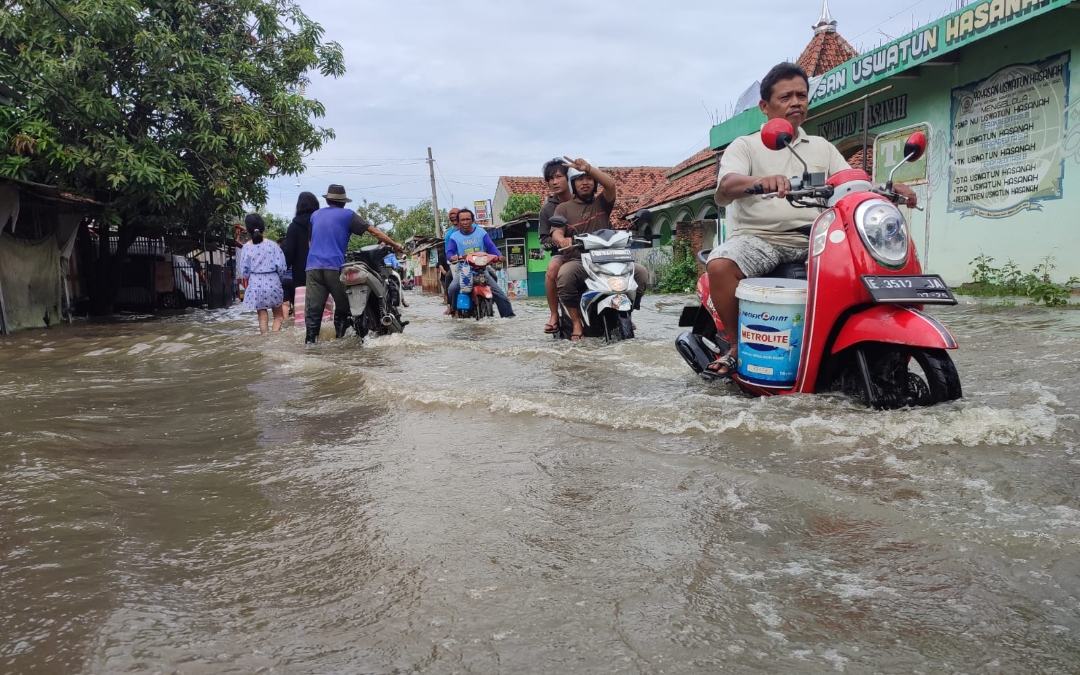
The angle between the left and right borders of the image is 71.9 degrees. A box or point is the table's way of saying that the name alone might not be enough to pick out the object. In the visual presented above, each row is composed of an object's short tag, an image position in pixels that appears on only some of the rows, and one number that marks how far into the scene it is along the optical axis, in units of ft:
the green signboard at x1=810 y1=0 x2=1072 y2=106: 26.48
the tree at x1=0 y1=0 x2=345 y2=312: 38.14
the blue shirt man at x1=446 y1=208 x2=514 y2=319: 32.38
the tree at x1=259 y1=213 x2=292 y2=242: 137.51
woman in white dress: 31.35
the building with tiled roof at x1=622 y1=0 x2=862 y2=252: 55.16
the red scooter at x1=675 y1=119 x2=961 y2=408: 9.88
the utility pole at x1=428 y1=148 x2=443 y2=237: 129.36
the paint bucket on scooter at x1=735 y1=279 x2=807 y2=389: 11.61
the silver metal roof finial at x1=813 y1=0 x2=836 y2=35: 58.54
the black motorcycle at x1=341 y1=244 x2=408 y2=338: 24.70
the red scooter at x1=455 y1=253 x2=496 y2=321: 31.42
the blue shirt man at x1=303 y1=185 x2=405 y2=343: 24.94
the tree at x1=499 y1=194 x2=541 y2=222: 109.70
